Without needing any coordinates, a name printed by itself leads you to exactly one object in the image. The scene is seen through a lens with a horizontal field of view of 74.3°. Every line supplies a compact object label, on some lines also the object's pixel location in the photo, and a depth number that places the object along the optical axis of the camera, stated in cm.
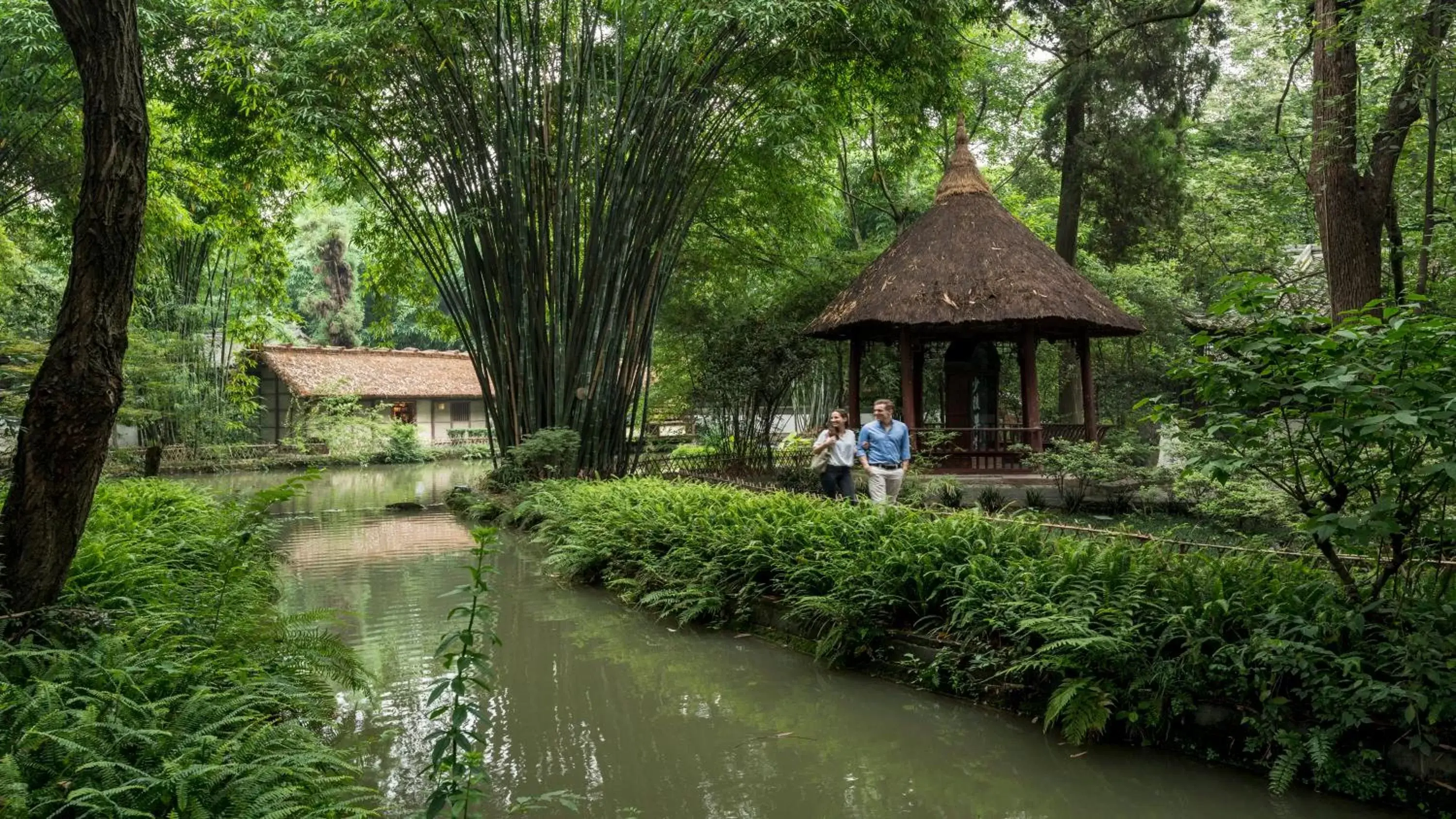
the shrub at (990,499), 1109
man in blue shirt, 794
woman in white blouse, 811
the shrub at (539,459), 1092
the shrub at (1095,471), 1068
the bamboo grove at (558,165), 1028
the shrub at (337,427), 2481
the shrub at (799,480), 1318
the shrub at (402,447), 2600
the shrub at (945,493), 1098
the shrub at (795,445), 1573
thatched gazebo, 1196
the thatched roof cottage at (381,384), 2616
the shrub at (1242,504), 774
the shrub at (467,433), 3067
